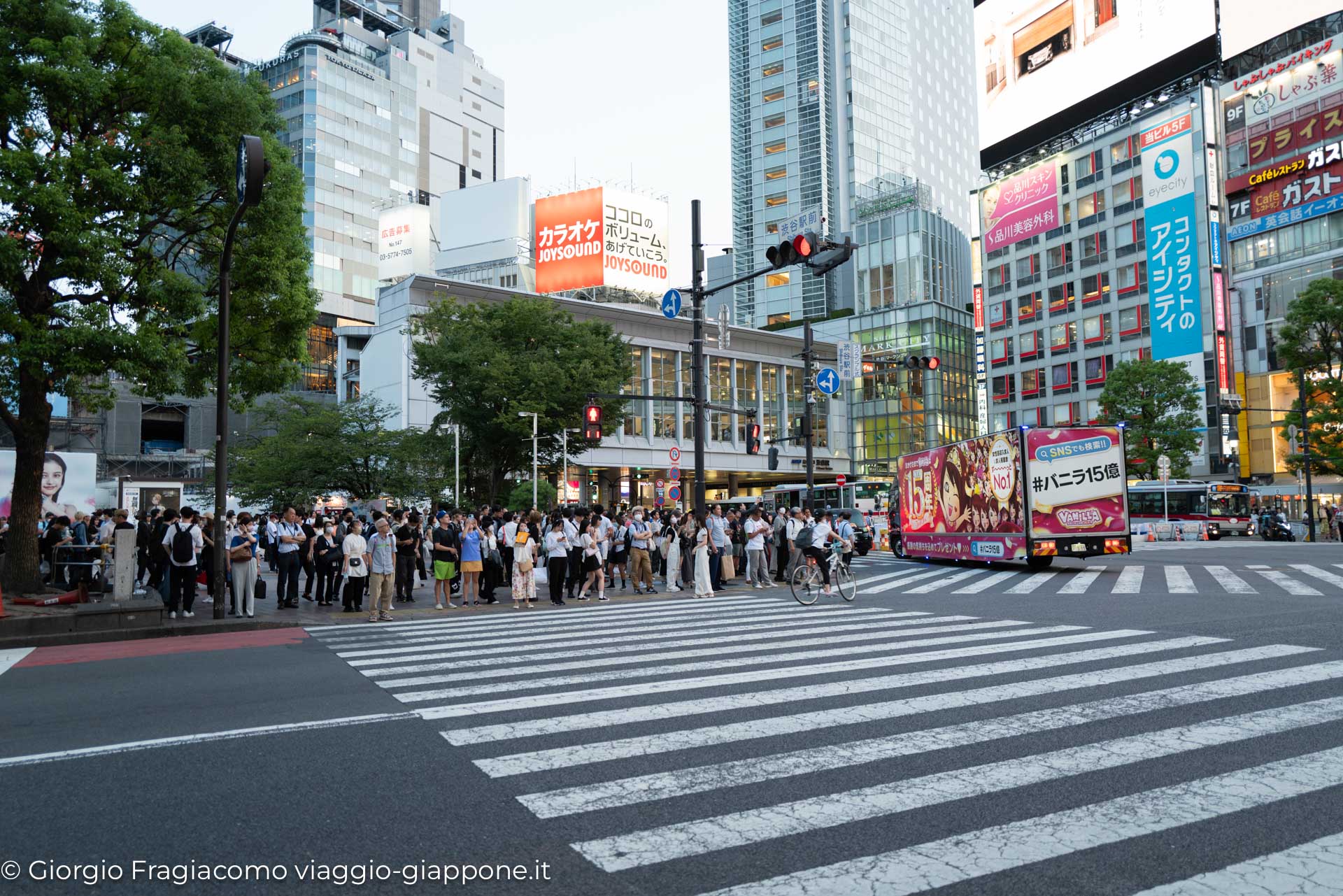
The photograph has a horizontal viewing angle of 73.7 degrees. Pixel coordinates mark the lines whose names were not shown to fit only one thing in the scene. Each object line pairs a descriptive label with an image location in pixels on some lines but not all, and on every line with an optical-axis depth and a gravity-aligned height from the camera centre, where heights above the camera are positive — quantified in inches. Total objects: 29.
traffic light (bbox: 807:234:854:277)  595.8 +161.9
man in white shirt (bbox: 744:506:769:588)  813.2 -42.7
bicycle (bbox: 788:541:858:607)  634.2 -61.4
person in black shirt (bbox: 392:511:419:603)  682.2 -40.7
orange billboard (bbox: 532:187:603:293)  2447.1 +714.3
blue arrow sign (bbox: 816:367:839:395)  944.3 +122.5
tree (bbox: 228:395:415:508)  1482.5 +69.0
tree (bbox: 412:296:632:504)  1408.7 +208.3
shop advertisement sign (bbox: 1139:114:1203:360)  2212.1 +630.8
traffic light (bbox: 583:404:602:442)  888.3 +77.2
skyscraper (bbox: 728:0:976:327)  3553.2 +1529.0
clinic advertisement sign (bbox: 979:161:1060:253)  2668.1 +887.1
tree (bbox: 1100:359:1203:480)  1921.8 +183.6
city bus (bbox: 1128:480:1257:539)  1768.0 -24.2
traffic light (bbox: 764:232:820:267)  575.8 +161.0
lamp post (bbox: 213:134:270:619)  484.1 +128.0
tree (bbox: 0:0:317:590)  533.0 +190.0
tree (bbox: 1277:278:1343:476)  1600.6 +262.4
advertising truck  847.1 +0.9
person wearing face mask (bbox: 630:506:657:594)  783.7 -49.2
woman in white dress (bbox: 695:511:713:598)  727.1 -53.6
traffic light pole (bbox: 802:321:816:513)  944.3 +110.9
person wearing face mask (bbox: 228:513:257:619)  591.8 -44.5
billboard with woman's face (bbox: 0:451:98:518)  1108.5 +31.4
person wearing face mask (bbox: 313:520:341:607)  686.5 -44.1
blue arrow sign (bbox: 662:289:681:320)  774.5 +170.9
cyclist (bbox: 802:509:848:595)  651.5 -33.3
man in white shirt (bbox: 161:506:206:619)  572.4 -38.5
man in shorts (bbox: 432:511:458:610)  650.8 -39.1
